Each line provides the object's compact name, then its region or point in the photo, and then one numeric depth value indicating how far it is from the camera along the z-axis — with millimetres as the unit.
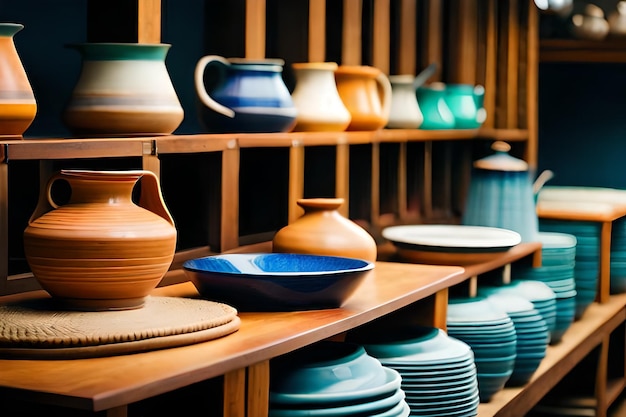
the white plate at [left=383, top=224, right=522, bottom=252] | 2766
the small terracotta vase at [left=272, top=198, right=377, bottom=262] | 2279
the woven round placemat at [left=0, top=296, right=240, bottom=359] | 1479
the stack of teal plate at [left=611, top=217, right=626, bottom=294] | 3871
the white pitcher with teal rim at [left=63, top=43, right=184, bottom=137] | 1969
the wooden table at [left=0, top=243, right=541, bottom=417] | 1312
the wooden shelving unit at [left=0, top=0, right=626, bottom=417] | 1445
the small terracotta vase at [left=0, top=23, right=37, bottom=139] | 1732
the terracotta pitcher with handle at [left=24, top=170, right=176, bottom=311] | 1653
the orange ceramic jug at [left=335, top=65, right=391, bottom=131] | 2873
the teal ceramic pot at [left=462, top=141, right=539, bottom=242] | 3252
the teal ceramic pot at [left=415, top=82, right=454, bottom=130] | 3414
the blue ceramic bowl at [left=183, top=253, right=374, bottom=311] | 1850
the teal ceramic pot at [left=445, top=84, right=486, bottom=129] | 3521
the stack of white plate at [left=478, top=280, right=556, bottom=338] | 2979
